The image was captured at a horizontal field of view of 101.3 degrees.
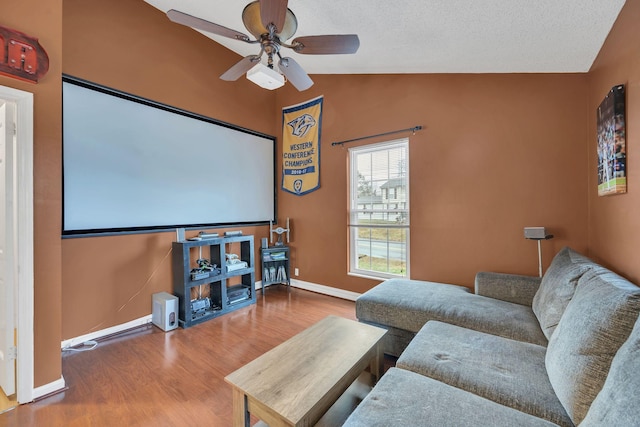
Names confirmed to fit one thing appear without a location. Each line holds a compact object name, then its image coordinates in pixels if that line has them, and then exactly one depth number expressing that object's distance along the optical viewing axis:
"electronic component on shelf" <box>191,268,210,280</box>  3.11
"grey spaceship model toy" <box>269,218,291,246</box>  4.33
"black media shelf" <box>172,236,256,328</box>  3.04
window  3.46
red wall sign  1.65
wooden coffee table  1.18
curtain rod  3.22
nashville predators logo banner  4.10
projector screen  2.54
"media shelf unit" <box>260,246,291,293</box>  4.11
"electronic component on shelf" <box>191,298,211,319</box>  3.08
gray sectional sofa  1.00
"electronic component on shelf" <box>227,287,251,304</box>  3.50
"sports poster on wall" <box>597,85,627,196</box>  1.62
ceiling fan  1.76
